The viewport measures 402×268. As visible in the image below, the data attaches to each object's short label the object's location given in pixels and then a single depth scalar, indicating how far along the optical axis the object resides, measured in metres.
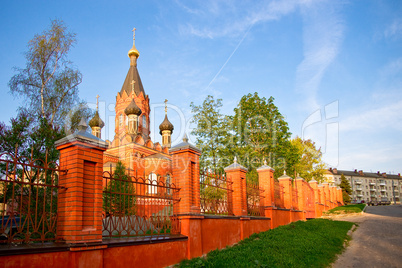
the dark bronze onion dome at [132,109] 30.56
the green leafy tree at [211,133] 22.76
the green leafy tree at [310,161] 31.63
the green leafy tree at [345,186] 61.61
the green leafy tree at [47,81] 14.73
